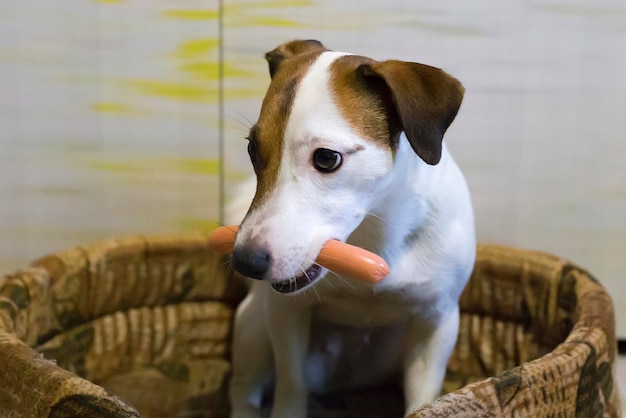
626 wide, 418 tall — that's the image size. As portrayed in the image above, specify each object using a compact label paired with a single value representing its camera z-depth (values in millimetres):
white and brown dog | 1093
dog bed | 1209
